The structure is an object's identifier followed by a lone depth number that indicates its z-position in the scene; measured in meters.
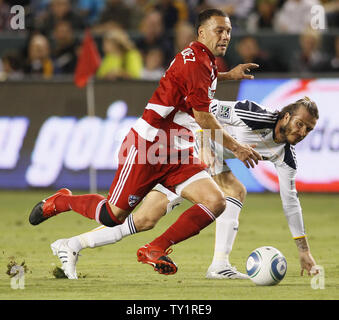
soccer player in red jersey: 14.42
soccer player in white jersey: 15.37
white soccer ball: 14.36
